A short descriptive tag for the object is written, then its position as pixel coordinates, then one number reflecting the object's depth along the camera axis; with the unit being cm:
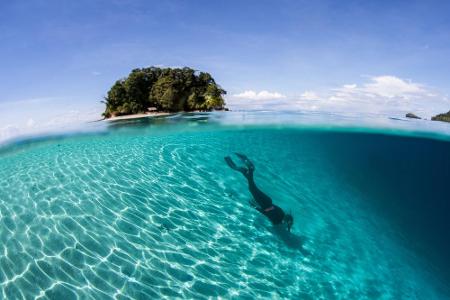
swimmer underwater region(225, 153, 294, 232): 755
